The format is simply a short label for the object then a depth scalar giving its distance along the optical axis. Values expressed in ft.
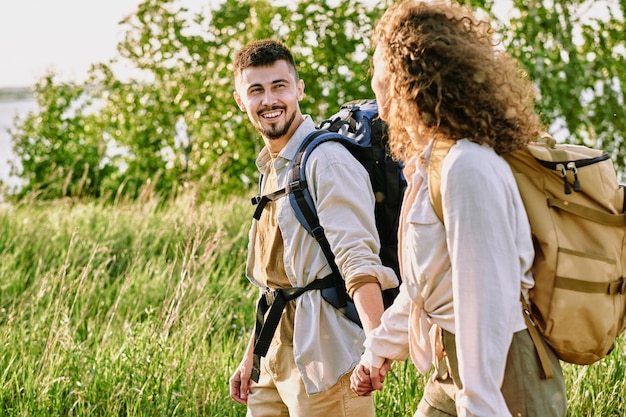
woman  6.66
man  9.44
